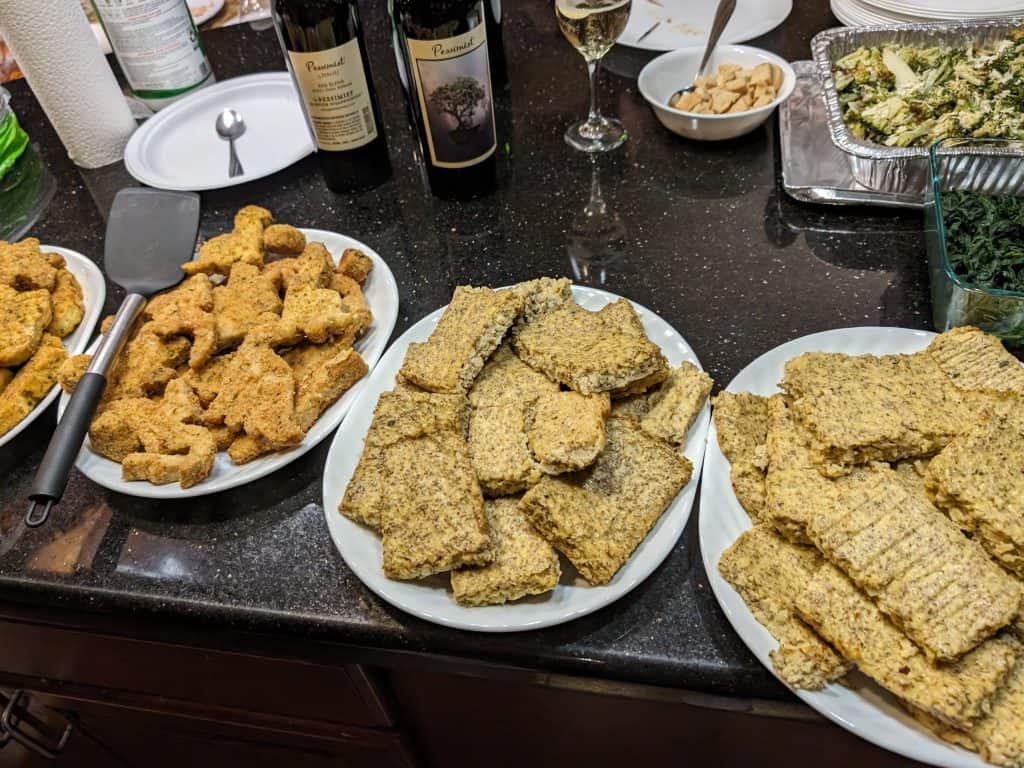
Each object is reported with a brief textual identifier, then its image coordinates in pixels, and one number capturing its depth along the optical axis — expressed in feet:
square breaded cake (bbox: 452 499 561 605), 2.52
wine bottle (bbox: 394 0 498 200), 3.52
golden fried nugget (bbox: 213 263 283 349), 3.49
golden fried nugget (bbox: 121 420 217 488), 3.00
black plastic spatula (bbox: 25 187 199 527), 3.24
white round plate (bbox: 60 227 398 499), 3.00
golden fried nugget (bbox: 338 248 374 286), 3.76
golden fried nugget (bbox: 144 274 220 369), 3.42
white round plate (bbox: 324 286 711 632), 2.52
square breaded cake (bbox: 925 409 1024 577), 2.35
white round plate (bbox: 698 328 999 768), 2.16
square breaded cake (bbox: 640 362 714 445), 2.90
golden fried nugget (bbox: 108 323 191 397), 3.34
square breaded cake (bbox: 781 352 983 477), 2.62
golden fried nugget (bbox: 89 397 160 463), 3.10
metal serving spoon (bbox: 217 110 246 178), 4.98
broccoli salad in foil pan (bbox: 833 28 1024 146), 3.93
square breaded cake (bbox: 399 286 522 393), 3.07
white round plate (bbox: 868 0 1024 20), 4.79
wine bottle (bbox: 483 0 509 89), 4.73
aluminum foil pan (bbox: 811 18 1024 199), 3.73
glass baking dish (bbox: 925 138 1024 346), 2.99
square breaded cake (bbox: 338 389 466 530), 2.81
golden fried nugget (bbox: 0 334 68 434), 3.37
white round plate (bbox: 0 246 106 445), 3.75
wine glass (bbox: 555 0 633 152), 3.98
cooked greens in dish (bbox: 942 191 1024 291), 3.16
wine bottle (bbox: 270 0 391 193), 3.68
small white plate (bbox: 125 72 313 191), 4.68
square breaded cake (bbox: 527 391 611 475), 2.67
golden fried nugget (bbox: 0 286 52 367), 3.54
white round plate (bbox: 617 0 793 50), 5.33
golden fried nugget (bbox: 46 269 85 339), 3.81
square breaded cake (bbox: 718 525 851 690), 2.28
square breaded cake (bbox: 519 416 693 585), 2.55
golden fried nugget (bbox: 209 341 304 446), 3.05
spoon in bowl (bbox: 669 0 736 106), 4.51
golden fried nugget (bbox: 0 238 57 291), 3.87
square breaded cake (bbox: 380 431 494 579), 2.55
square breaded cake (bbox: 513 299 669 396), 2.92
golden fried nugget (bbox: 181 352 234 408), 3.34
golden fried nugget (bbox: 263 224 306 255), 3.91
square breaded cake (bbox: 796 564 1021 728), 2.10
